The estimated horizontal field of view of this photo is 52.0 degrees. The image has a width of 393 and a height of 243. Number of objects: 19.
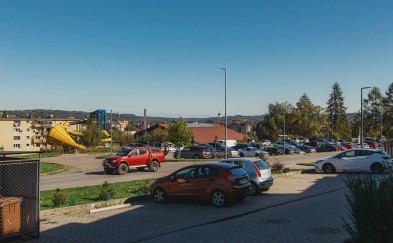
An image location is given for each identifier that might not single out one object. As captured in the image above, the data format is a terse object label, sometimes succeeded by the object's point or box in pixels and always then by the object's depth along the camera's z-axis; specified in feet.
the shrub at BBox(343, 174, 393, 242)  20.59
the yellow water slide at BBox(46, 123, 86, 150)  181.06
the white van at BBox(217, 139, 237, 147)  243.97
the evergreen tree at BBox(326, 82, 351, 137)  391.30
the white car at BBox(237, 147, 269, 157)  159.02
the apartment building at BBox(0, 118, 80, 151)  345.72
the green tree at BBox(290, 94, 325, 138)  296.30
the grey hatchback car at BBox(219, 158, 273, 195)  53.06
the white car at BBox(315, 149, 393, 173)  79.92
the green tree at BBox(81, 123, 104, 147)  202.28
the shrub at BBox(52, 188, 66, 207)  43.91
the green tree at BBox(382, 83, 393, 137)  333.83
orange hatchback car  44.04
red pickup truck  89.09
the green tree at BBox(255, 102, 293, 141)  301.22
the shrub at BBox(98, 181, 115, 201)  47.95
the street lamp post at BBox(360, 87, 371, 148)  111.75
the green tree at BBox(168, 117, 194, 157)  145.28
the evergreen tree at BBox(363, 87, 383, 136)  351.87
